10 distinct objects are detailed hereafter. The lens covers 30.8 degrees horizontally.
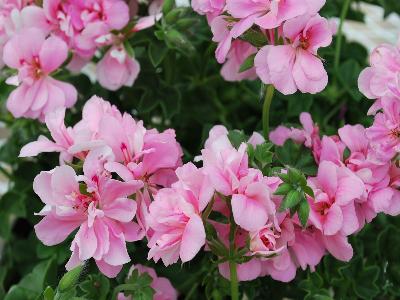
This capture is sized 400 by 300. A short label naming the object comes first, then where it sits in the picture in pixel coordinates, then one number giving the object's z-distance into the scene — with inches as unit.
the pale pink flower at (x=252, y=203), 18.3
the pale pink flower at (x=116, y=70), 28.5
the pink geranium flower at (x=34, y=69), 25.6
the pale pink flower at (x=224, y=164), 18.5
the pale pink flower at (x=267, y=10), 20.0
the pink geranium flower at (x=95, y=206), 19.2
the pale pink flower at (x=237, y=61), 26.7
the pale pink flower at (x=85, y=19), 26.4
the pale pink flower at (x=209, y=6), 22.3
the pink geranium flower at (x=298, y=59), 20.6
